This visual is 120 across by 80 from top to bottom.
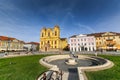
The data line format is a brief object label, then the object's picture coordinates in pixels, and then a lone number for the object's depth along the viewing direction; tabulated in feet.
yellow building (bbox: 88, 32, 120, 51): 108.09
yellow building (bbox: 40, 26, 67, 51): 130.70
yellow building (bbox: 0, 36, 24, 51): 123.01
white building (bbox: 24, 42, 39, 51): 182.64
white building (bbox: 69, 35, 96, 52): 118.60
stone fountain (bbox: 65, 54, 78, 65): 42.84
